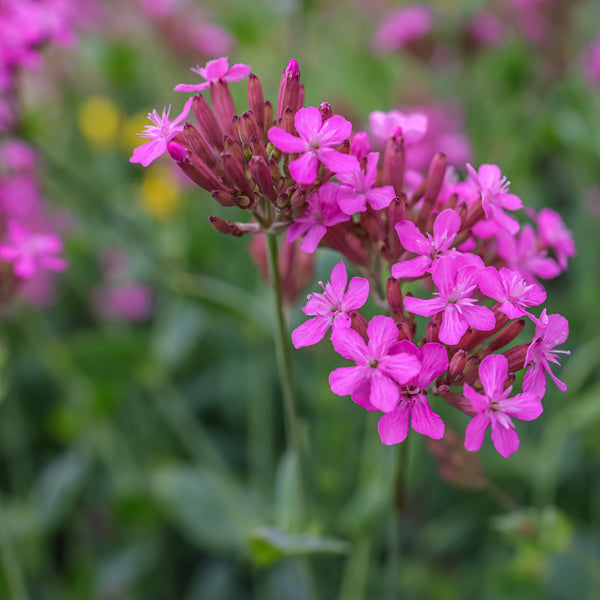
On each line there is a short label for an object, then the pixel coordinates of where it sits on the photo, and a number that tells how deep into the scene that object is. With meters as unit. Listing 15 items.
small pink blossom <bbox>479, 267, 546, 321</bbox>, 0.31
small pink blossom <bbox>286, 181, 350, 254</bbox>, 0.32
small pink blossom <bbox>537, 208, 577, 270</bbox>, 0.35
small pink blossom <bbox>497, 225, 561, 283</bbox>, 0.34
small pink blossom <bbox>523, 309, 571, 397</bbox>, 0.31
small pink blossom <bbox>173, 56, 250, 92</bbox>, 0.33
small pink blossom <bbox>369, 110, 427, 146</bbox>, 0.35
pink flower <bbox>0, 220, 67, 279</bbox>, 0.37
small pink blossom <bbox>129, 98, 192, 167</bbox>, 0.32
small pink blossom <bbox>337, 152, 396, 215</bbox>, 0.32
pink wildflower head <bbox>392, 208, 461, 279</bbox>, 0.32
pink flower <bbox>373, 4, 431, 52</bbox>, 0.65
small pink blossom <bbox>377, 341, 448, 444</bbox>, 0.31
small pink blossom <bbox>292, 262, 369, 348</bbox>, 0.32
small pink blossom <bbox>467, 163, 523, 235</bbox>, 0.33
